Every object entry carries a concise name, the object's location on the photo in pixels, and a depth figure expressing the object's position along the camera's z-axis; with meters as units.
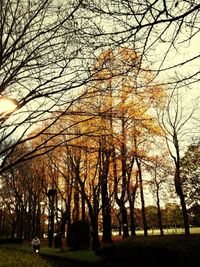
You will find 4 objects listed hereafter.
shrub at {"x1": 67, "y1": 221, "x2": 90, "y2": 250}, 17.93
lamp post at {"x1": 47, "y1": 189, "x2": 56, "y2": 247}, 19.40
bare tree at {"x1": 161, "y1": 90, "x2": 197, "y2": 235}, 20.32
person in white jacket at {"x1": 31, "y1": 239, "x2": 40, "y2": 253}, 18.26
